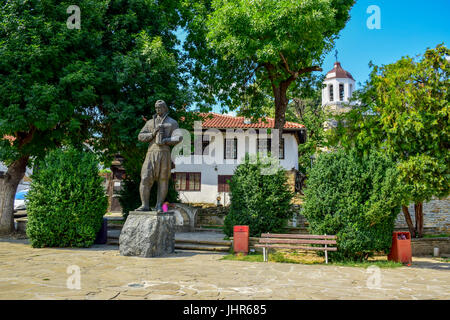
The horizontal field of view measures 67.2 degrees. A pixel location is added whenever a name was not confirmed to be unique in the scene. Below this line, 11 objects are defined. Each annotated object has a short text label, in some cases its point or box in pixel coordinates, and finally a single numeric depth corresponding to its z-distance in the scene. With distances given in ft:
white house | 80.94
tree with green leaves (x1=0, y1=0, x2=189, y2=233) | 31.19
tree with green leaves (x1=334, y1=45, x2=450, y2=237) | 32.07
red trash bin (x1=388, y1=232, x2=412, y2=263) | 27.22
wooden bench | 26.14
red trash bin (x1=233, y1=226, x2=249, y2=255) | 29.01
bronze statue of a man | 27.89
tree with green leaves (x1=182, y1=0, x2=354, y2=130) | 40.86
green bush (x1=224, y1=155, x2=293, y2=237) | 31.12
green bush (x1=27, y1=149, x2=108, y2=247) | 29.32
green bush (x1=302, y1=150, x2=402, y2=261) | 25.85
